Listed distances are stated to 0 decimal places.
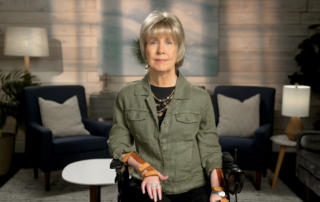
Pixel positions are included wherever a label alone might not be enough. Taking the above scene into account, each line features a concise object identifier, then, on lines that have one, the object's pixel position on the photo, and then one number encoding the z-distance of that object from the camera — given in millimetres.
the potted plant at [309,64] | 3701
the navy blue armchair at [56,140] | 2881
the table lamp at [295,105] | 2992
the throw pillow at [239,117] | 3244
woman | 1359
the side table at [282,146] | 2961
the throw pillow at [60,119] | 3201
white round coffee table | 2031
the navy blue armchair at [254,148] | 2957
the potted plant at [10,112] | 3281
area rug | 2766
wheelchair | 1259
